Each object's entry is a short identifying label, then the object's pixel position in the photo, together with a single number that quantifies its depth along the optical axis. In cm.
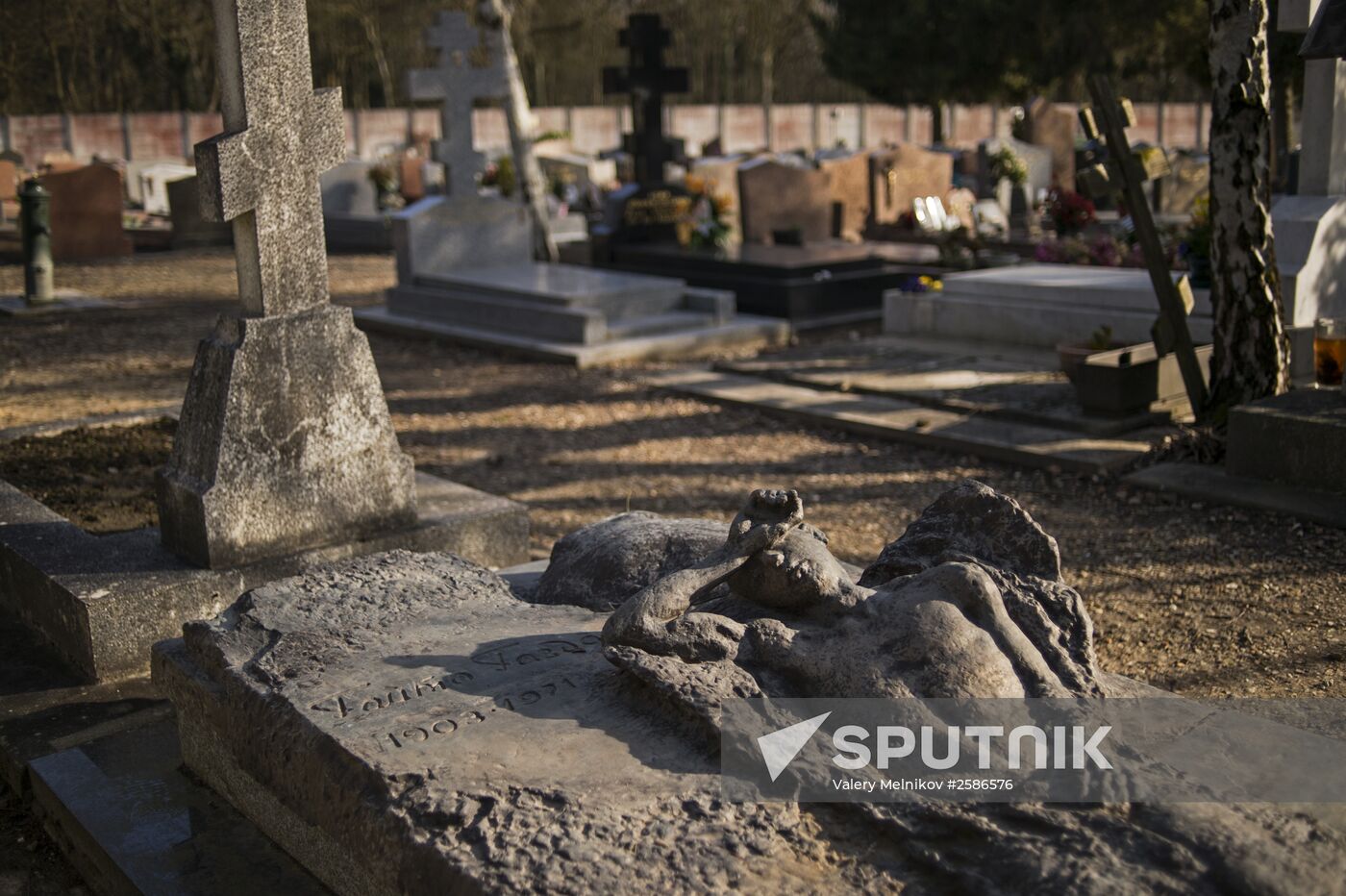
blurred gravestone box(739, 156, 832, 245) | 1410
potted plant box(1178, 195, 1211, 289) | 866
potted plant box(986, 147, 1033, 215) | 1845
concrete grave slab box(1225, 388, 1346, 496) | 565
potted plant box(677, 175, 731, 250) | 1301
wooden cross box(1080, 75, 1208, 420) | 693
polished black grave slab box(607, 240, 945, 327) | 1171
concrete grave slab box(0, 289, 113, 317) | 1229
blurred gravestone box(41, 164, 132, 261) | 1666
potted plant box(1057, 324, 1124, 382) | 790
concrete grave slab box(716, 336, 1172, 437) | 748
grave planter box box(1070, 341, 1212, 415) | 723
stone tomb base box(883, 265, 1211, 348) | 905
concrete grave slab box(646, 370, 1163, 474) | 675
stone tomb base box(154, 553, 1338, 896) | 215
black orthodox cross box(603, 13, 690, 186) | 1452
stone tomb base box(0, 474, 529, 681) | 403
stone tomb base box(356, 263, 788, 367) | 1032
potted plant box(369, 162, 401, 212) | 2064
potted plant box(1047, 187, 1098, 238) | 1307
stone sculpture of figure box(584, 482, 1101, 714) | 254
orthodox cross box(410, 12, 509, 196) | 1180
